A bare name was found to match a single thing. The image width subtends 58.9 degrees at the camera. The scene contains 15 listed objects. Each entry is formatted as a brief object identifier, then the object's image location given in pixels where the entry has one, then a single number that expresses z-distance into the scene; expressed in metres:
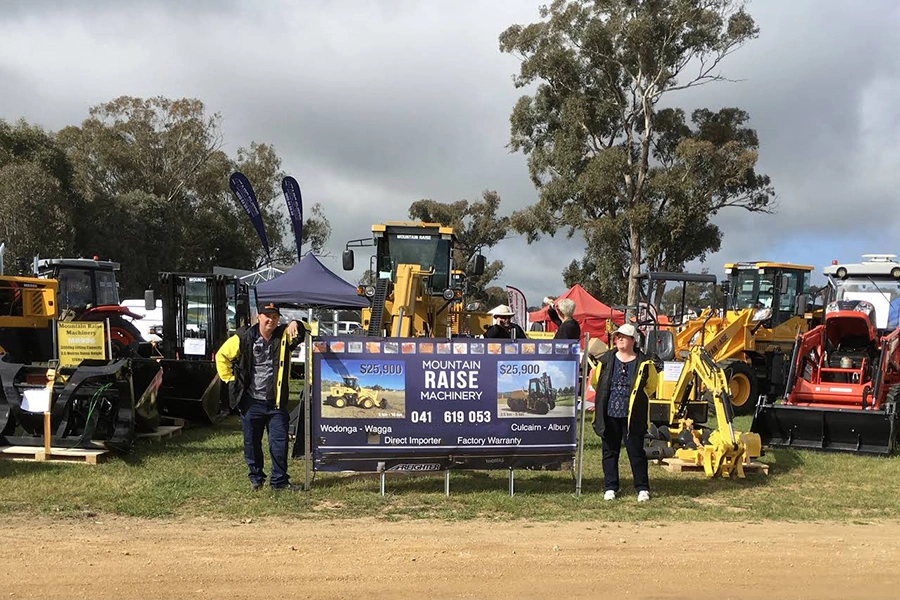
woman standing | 7.61
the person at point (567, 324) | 9.57
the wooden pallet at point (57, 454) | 8.69
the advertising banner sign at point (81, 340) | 11.98
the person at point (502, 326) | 10.63
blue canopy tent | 22.00
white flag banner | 22.25
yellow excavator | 8.67
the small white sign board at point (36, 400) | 8.86
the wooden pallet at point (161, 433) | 10.23
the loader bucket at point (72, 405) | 8.93
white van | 22.66
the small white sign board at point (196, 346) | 13.52
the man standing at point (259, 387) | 7.54
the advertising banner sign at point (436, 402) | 7.43
